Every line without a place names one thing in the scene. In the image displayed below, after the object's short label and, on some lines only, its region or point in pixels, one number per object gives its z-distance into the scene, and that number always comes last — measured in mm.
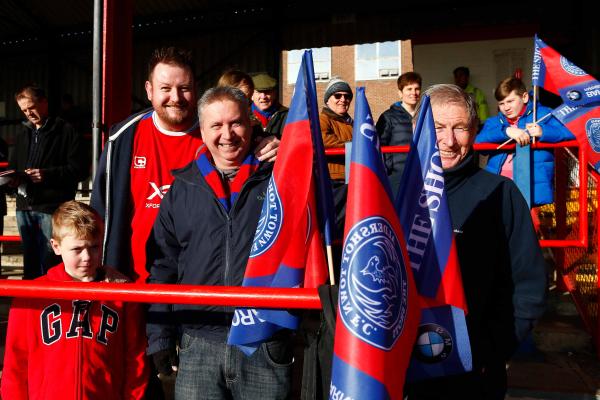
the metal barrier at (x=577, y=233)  4414
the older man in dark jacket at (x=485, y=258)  1739
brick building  14102
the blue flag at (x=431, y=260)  1516
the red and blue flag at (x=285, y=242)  1814
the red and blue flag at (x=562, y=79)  4288
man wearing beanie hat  4809
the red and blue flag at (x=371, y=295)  1383
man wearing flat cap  4969
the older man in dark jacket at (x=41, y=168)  4547
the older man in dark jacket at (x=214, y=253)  2041
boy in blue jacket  4555
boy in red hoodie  2152
